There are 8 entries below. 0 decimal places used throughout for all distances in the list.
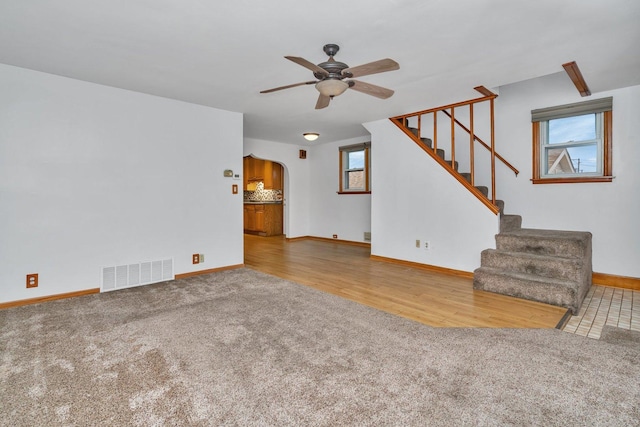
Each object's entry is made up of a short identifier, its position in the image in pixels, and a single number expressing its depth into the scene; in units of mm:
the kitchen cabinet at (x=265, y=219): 8758
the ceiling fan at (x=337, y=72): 2410
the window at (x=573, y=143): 3930
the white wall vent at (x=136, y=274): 3738
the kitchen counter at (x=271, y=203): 8695
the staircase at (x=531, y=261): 3223
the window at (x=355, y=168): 6902
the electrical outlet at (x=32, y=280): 3252
